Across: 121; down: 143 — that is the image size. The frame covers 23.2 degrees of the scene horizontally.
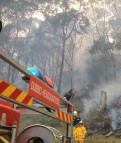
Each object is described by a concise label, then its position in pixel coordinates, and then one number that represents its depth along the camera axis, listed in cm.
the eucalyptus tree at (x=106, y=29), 3531
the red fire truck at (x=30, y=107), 241
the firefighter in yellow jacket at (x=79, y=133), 1282
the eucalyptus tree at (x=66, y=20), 3786
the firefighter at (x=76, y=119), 1266
